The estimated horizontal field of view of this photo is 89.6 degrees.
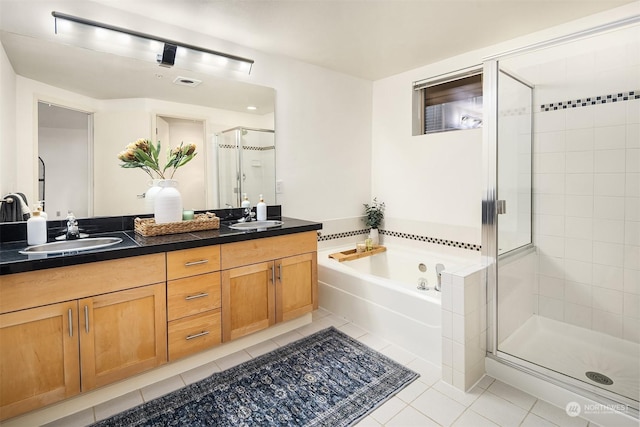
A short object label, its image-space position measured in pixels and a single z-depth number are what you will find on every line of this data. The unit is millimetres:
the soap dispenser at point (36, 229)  1703
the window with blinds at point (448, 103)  2893
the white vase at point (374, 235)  3529
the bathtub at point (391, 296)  2092
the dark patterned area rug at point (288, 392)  1594
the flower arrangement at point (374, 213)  3549
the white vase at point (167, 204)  2062
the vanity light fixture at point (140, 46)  1936
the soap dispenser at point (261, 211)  2678
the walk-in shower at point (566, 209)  1948
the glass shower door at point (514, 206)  2010
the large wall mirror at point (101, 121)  1854
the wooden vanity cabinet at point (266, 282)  2037
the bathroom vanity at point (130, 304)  1379
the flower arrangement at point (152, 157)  2119
